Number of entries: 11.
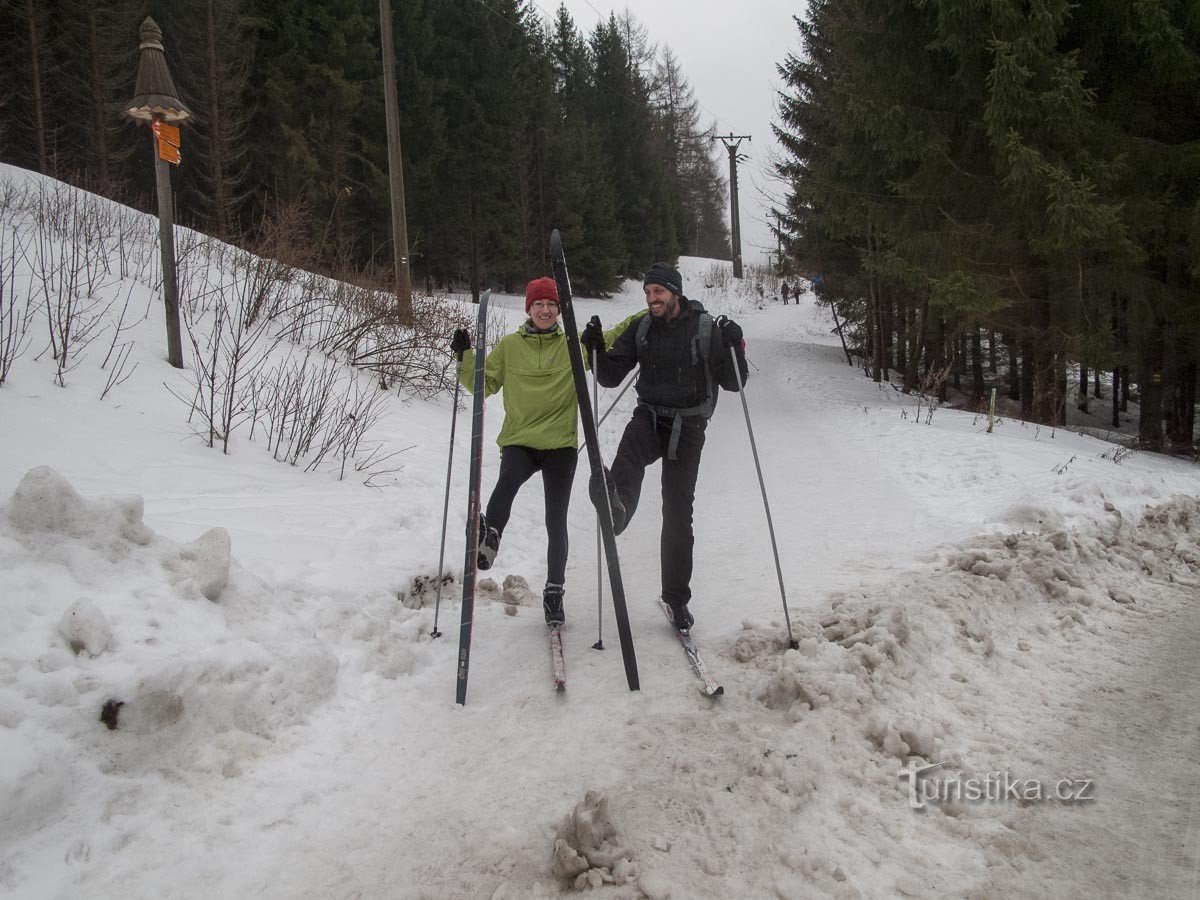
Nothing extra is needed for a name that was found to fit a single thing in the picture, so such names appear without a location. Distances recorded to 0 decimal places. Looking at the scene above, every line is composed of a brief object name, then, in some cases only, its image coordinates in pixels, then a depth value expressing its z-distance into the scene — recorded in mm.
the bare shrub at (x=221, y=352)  5492
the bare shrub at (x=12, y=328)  4848
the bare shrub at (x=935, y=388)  10648
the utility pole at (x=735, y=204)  45562
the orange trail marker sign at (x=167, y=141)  6242
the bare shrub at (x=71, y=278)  5488
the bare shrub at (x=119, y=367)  5473
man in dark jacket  4238
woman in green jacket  4195
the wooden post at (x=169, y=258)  6281
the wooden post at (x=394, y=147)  12805
